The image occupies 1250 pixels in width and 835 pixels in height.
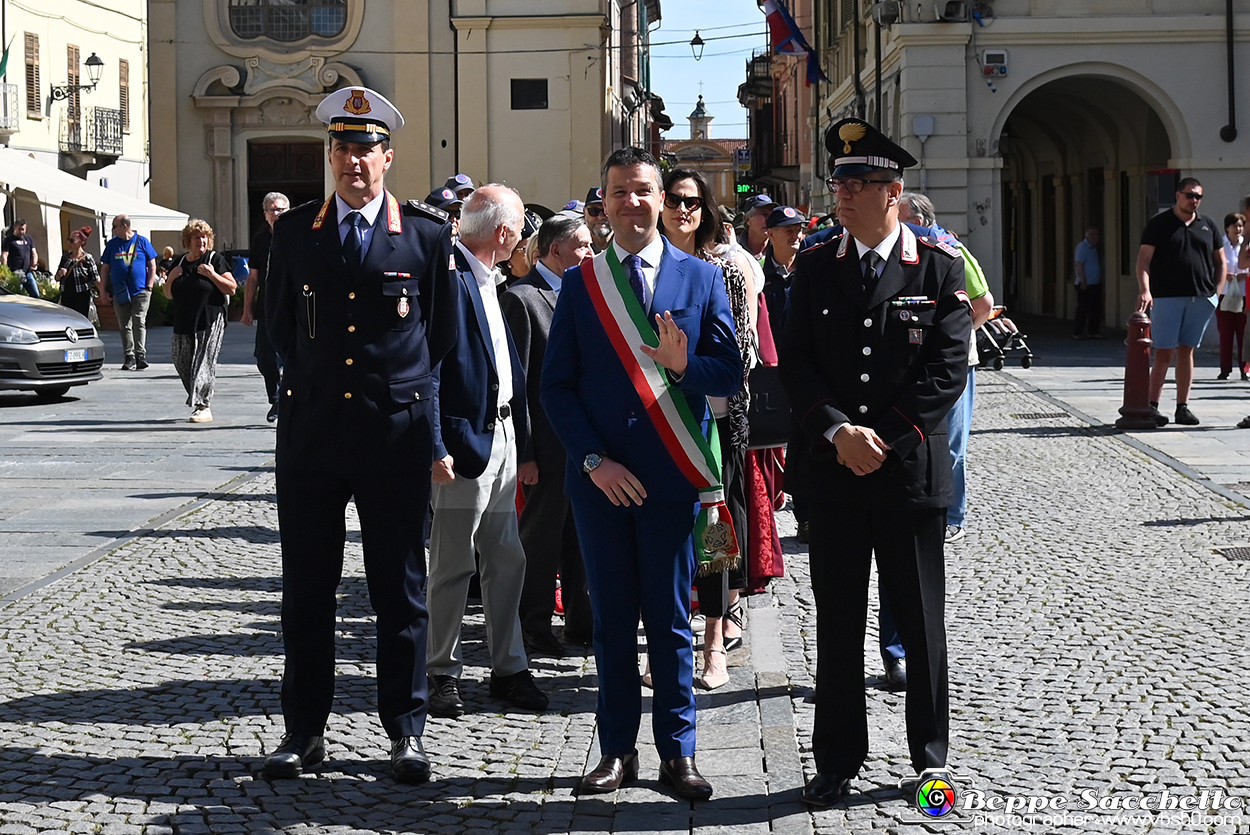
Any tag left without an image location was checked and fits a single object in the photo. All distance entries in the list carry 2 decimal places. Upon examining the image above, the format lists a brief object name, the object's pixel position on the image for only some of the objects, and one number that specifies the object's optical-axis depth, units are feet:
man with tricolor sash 16.14
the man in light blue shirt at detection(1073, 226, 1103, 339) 85.97
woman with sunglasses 20.27
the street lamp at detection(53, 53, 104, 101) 129.80
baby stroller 63.16
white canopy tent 98.22
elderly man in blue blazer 19.12
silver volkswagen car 55.21
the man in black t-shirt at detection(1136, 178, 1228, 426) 46.03
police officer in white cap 16.44
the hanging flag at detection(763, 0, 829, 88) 111.86
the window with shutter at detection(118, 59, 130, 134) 141.79
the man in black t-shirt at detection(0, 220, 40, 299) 90.38
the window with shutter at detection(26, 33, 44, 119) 126.72
